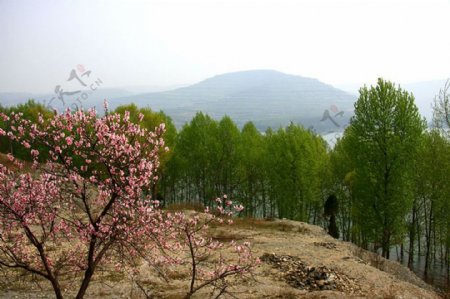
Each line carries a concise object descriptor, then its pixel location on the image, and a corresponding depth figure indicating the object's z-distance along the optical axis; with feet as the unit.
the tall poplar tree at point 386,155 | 111.34
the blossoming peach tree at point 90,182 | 33.04
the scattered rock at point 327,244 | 102.53
